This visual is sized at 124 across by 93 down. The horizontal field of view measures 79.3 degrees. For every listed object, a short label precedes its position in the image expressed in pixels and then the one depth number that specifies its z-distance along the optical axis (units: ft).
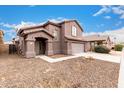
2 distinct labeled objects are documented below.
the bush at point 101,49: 22.75
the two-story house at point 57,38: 22.60
